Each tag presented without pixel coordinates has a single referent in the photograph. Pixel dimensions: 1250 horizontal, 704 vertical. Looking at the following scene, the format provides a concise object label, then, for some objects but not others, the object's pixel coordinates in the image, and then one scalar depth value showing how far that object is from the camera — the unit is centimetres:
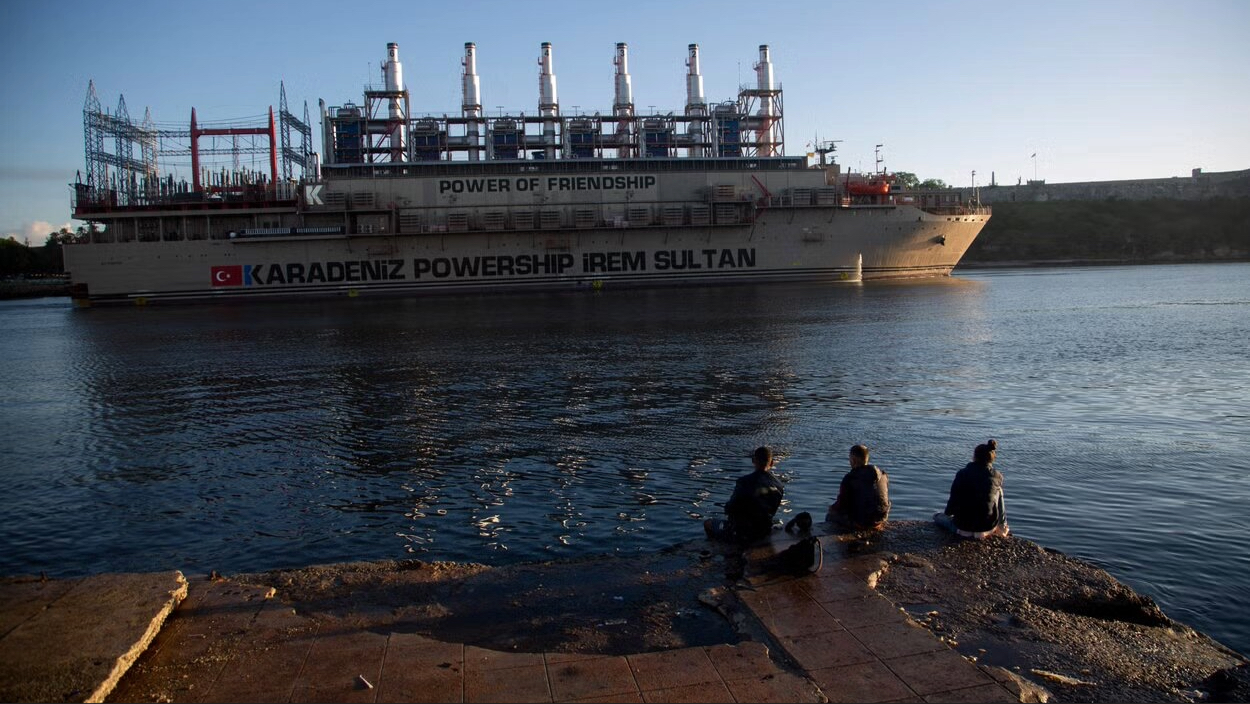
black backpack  804
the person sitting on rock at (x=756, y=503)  916
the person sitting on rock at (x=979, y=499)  902
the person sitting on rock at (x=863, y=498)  930
